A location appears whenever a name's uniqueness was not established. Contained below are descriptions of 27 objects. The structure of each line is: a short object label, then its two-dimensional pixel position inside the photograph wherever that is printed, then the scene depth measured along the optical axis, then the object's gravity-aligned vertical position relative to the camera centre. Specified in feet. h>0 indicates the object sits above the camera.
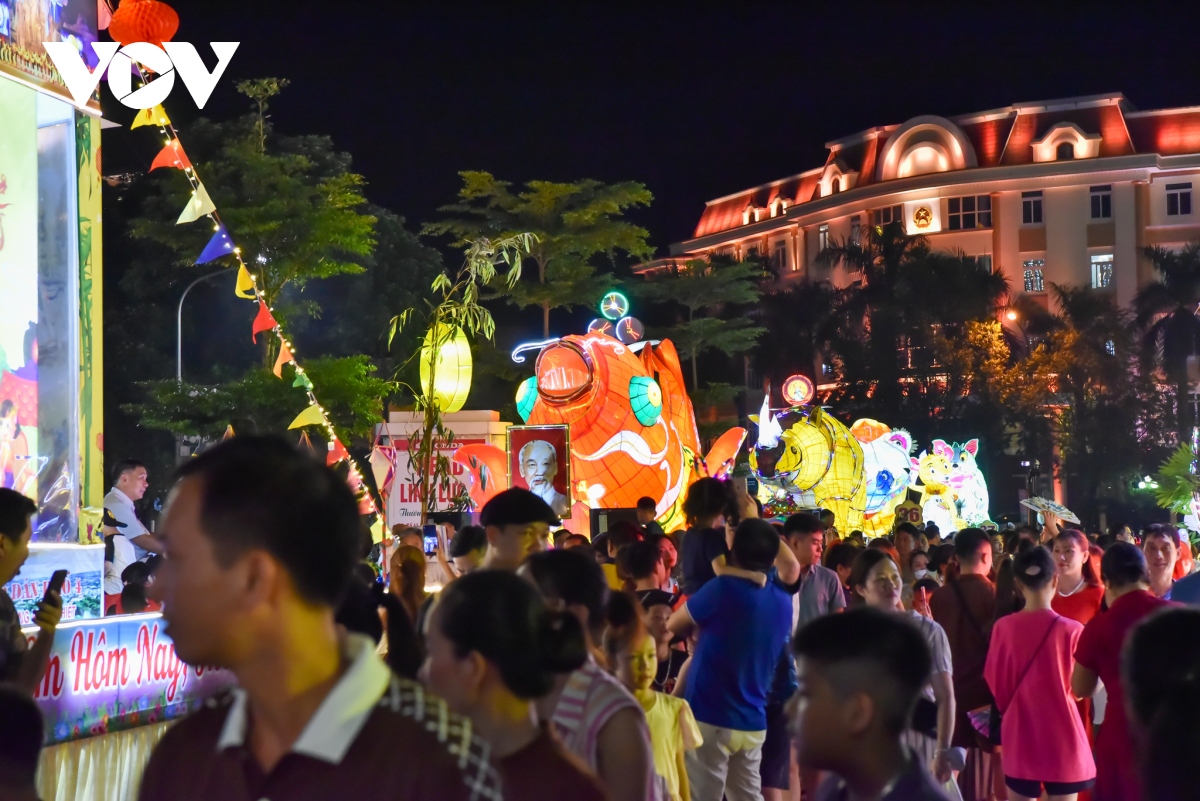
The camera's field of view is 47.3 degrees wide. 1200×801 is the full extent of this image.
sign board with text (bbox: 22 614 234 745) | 17.35 -3.25
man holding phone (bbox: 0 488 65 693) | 13.42 -1.71
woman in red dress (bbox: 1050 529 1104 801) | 22.97 -2.88
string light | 32.89 +3.82
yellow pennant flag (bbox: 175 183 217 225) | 32.19 +5.50
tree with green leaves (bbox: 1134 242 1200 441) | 129.18 +10.09
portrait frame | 49.85 -0.53
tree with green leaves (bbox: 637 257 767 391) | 127.13 +12.41
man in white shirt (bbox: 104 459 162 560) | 29.66 -1.21
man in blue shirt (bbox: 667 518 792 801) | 18.49 -3.15
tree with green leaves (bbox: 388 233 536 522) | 43.09 +3.46
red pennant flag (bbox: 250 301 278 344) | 37.50 +3.24
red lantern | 29.81 +9.15
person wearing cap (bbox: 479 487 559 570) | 15.34 -1.10
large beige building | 157.28 +27.65
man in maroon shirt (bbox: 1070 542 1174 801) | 14.93 -2.70
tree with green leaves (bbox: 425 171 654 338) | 112.78 +17.04
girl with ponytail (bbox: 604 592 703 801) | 13.53 -2.49
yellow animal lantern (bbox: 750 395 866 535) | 82.43 -2.46
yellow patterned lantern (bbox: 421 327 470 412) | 49.37 +2.20
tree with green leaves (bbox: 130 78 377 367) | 67.15 +11.75
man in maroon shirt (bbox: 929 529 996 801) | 22.85 -3.48
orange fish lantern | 62.95 +0.38
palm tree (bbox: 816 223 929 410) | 131.75 +12.46
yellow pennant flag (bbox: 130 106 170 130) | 32.22 +7.64
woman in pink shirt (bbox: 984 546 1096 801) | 19.58 -3.99
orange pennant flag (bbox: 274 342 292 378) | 41.60 +2.43
